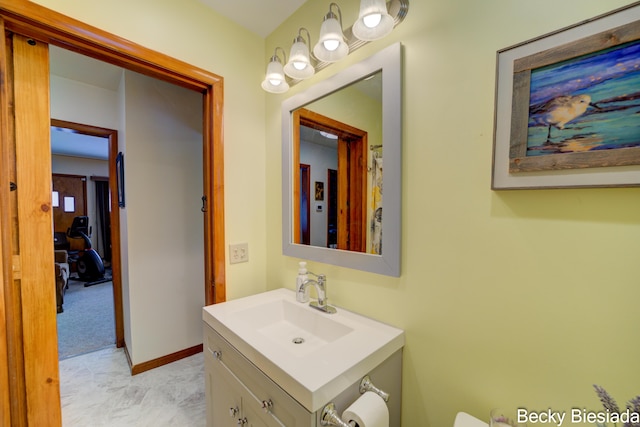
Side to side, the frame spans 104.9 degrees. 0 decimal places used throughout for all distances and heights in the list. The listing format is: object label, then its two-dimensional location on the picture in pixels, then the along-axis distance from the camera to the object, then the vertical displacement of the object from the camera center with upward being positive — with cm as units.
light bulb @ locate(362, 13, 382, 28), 87 +67
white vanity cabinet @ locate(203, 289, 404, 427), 72 -56
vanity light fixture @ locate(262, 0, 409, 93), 88 +68
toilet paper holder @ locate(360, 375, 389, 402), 78 -59
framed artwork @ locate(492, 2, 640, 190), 56 +25
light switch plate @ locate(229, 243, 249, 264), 147 -30
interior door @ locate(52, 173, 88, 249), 531 +9
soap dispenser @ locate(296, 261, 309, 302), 125 -41
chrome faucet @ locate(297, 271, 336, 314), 118 -43
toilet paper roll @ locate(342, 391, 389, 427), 67 -58
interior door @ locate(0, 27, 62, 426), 96 -15
